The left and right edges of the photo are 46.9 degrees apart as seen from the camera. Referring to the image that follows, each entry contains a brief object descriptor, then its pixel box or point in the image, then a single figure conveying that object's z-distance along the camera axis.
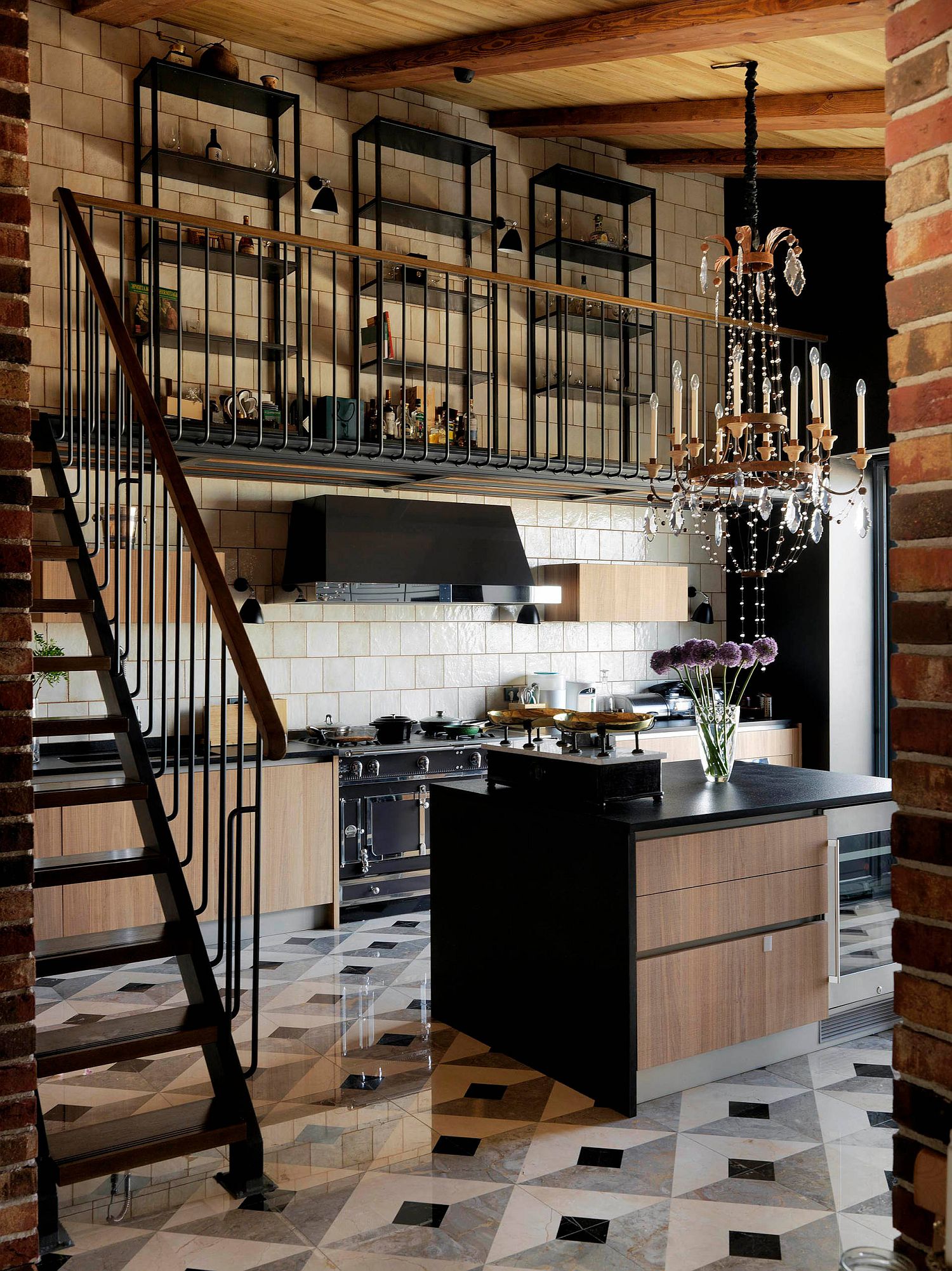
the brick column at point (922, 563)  1.50
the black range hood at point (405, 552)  6.23
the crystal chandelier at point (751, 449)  3.95
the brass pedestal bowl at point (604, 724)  3.97
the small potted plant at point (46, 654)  5.43
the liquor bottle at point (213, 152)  6.21
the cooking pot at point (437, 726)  6.59
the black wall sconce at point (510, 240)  7.33
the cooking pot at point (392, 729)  6.30
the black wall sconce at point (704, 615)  8.22
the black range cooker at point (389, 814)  6.01
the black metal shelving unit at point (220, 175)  6.10
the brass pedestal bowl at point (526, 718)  4.02
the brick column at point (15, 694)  1.90
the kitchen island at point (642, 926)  3.57
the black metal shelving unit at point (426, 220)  6.83
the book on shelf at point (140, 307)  6.04
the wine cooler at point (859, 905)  4.08
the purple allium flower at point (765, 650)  4.66
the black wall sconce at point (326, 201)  6.57
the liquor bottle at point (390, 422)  6.73
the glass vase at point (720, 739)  4.50
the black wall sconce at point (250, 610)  6.22
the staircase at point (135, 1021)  2.86
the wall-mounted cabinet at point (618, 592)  7.40
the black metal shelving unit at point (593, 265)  7.53
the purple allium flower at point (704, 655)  4.55
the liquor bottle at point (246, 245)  6.39
